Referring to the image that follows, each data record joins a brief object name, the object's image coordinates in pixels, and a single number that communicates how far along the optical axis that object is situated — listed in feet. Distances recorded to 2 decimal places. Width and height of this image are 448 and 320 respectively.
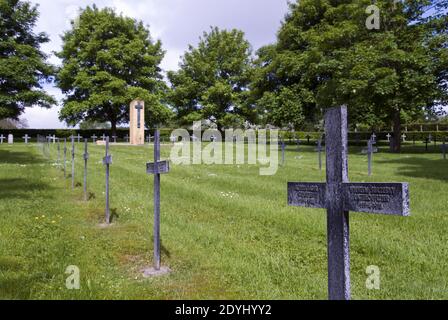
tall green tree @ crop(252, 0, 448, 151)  79.20
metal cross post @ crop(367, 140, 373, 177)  50.38
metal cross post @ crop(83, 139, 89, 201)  35.70
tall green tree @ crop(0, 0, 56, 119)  88.89
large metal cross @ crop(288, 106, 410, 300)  10.51
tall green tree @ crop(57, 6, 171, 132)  147.95
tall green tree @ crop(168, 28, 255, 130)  166.30
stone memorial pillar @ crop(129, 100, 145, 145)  115.75
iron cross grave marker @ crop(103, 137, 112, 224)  27.52
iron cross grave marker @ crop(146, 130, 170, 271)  18.95
